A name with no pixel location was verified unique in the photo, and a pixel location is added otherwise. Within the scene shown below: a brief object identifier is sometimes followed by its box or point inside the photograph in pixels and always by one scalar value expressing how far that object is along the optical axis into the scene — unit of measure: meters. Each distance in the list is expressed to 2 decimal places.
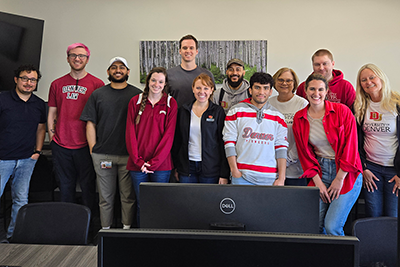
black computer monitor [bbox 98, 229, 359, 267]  0.61
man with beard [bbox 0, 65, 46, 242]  2.97
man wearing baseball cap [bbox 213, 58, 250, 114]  2.89
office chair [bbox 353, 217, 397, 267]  1.54
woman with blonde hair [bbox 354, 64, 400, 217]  2.40
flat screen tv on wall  3.94
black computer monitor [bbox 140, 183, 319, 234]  0.95
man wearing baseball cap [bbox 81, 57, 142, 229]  2.90
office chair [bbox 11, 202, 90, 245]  1.71
